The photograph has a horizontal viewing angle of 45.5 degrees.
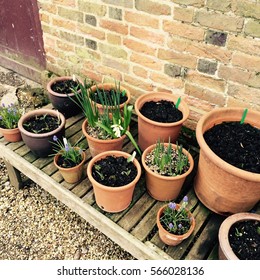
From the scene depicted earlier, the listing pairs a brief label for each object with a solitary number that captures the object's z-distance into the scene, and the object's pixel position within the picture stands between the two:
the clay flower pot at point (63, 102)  2.50
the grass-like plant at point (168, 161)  1.90
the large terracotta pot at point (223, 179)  1.66
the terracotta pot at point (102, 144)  2.08
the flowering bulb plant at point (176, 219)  1.73
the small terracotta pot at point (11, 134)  2.35
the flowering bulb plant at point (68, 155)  2.07
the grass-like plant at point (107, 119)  2.06
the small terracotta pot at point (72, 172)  2.02
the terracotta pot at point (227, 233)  1.57
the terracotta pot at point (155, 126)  2.06
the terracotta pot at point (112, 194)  1.79
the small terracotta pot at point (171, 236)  1.68
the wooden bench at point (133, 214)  1.76
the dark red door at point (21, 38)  3.04
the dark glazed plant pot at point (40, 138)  2.14
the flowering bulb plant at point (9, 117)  2.40
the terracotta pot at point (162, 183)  1.86
